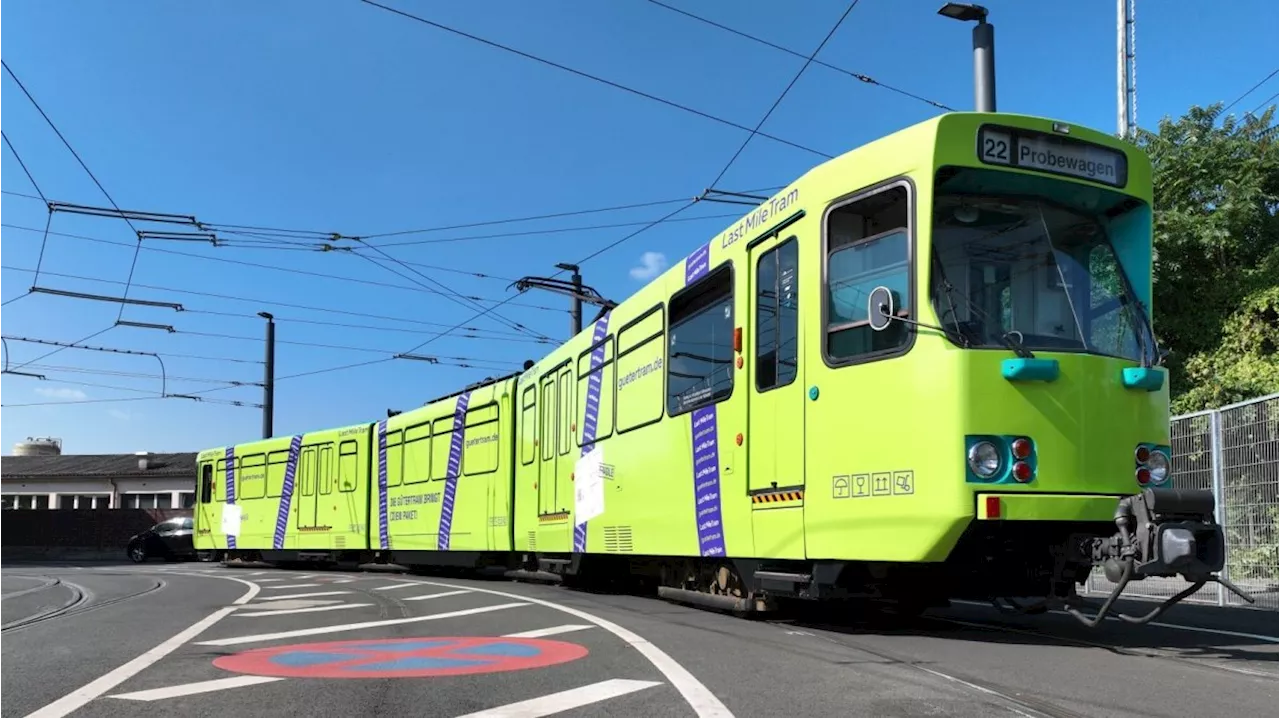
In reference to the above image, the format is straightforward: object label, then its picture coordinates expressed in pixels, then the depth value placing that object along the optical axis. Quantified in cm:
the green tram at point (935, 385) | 644
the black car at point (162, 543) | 3244
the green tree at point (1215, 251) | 1491
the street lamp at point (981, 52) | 1102
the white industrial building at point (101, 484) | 5122
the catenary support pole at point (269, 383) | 3222
